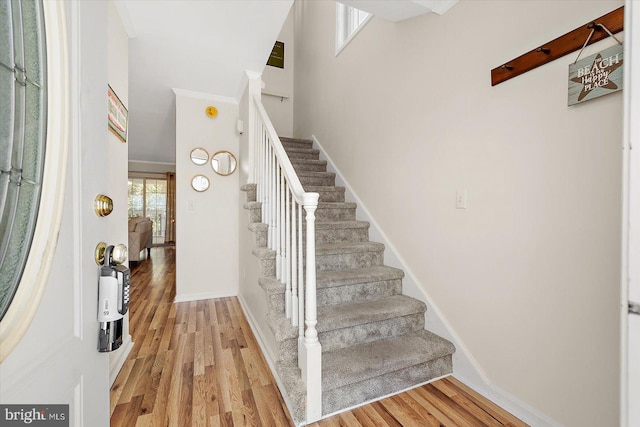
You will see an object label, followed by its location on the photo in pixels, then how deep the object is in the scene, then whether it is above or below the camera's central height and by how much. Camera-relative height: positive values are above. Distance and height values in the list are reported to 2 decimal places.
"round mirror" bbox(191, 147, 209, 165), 3.25 +0.68
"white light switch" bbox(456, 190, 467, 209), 1.76 +0.09
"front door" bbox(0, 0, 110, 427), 0.48 -0.11
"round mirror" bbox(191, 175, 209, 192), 3.25 +0.37
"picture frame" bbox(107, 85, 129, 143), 1.70 +0.65
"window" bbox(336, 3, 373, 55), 3.14 +2.29
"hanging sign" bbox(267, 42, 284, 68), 5.13 +2.93
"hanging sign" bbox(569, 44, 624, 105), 1.11 +0.58
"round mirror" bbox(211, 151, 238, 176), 3.34 +0.62
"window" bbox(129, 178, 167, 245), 8.02 +0.37
